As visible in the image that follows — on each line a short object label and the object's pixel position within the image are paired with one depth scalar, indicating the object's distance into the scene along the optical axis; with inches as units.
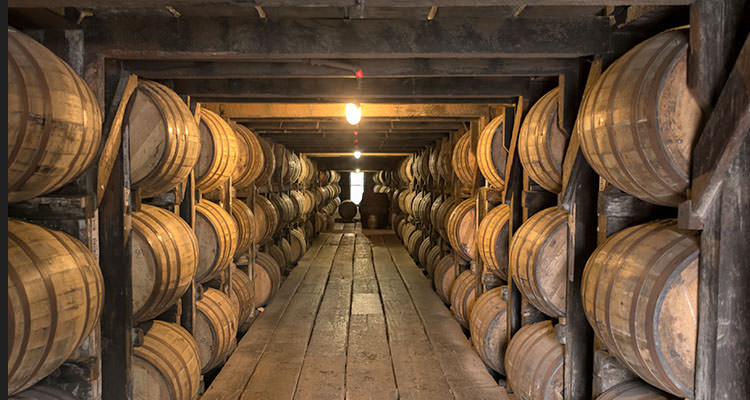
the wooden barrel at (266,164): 280.7
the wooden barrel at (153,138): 130.4
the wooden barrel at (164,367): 133.7
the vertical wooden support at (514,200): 171.9
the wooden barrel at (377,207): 772.6
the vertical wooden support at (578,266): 124.9
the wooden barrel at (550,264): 132.4
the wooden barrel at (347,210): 898.7
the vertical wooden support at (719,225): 76.0
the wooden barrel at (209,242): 179.2
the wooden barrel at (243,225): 226.7
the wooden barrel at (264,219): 273.4
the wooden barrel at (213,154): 180.1
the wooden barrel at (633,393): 95.4
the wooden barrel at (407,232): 469.2
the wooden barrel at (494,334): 179.6
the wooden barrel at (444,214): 272.5
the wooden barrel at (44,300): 76.0
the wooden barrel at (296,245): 401.4
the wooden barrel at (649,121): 80.4
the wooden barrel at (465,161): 235.1
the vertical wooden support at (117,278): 122.0
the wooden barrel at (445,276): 274.8
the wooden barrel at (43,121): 75.6
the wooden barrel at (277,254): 331.0
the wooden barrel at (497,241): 181.3
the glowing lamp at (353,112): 188.7
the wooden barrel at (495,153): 190.1
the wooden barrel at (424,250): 367.8
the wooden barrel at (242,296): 227.8
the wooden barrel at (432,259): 325.0
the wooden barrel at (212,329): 179.5
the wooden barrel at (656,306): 80.0
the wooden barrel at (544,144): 137.0
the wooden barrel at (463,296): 228.1
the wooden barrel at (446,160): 299.7
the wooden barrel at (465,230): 230.4
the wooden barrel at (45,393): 97.4
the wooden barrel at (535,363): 131.3
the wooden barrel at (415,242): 415.8
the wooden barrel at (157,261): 128.1
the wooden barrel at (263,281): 277.9
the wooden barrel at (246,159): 234.2
